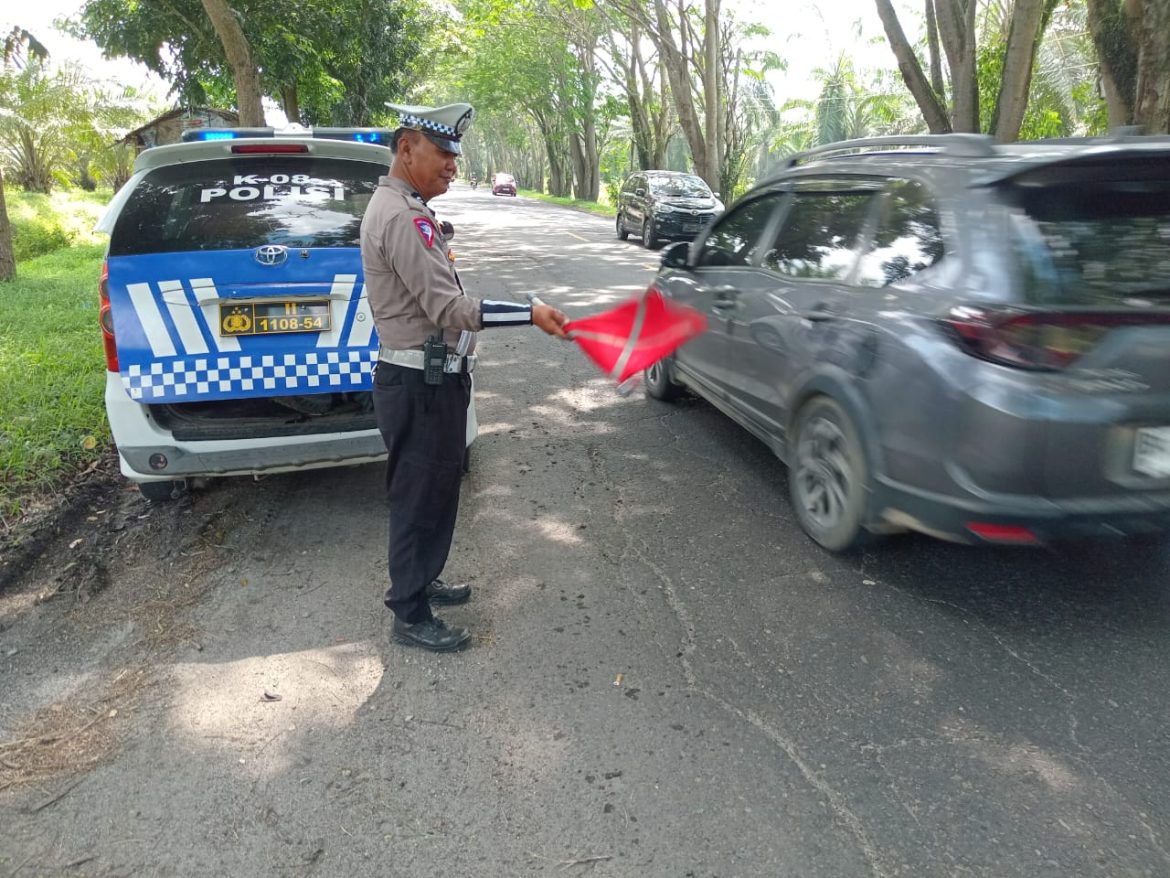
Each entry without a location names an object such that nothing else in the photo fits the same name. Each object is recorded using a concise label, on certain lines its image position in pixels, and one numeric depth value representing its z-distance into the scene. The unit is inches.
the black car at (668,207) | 659.4
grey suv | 106.7
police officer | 108.9
